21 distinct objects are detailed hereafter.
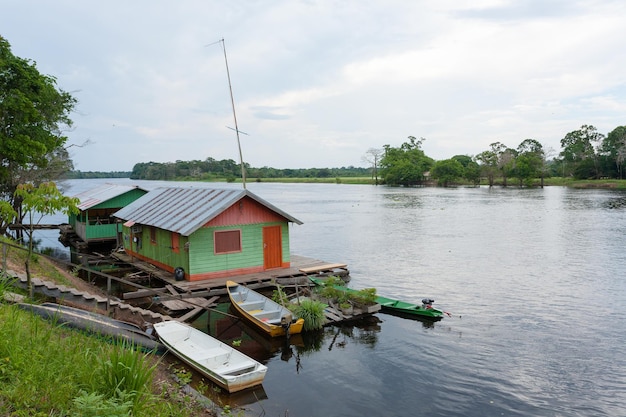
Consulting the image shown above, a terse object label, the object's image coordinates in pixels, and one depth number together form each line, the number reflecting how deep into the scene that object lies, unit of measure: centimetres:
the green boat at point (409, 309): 1955
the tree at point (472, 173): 13675
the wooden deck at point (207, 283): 1969
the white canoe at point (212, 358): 1216
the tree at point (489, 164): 13200
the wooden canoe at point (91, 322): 1070
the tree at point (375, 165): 18410
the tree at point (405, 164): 15262
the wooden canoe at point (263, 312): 1656
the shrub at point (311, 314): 1742
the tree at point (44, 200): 1084
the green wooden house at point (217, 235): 2162
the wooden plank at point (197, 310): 1788
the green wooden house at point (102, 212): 3409
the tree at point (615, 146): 10839
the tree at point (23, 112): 2756
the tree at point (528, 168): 12150
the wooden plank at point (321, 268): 2416
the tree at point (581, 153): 11606
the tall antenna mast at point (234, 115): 2182
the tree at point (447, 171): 14075
